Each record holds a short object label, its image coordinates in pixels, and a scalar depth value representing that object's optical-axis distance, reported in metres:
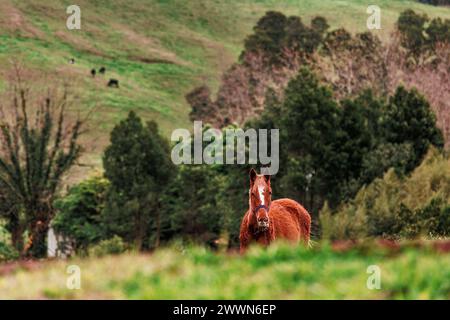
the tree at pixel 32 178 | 44.75
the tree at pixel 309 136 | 51.03
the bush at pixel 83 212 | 52.22
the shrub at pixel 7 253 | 41.36
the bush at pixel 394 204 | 36.56
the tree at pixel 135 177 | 51.91
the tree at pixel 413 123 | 49.72
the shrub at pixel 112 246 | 40.19
